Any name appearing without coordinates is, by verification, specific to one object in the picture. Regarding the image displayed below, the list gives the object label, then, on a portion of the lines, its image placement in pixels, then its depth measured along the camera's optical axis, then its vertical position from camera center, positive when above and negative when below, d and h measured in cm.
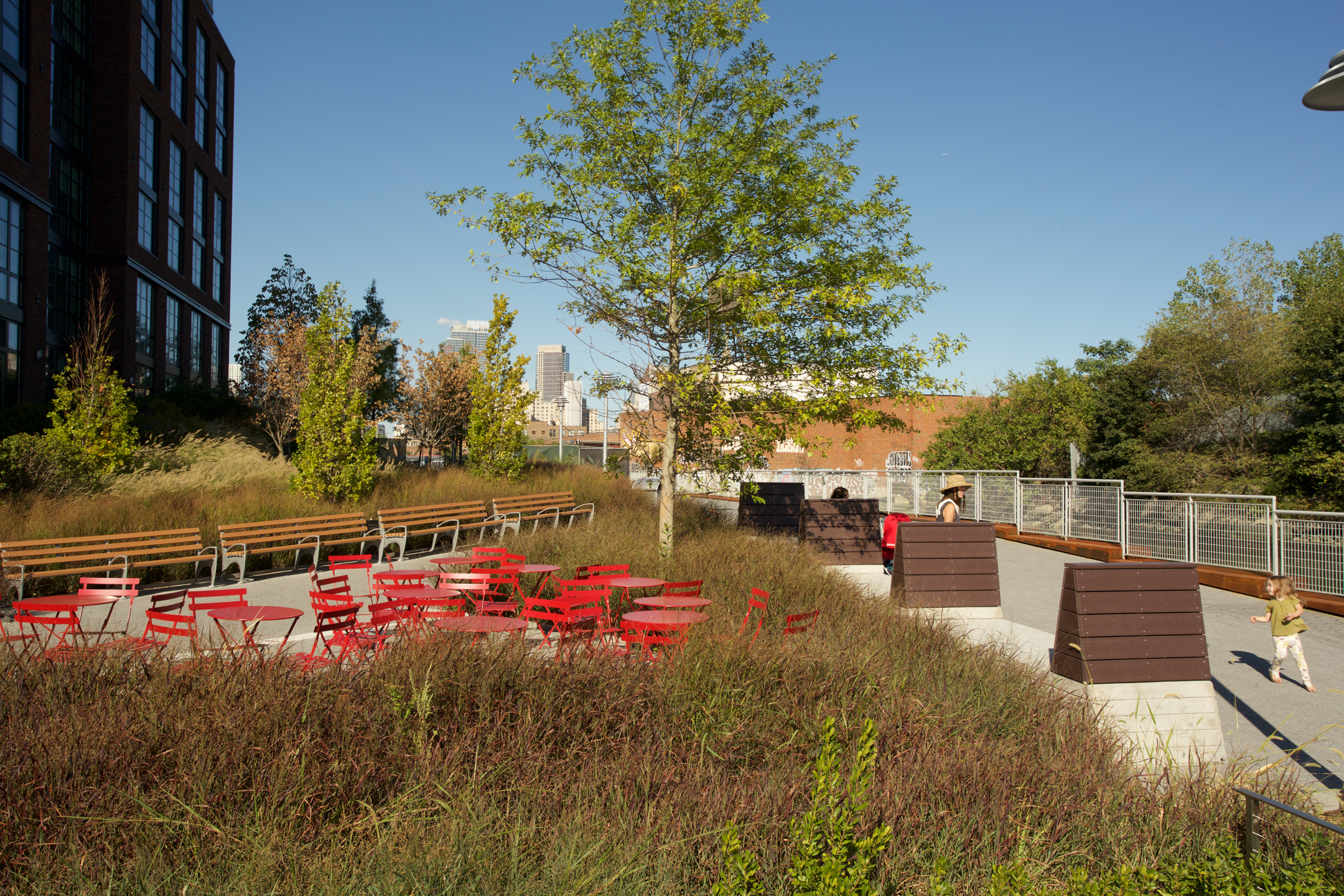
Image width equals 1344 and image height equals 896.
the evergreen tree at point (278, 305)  3906 +714
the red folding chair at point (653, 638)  502 -123
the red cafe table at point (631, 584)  734 -114
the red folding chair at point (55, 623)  460 -119
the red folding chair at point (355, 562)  881 -121
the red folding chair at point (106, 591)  660 -115
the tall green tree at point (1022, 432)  3797 +133
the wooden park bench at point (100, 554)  956 -126
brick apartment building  2580 +1047
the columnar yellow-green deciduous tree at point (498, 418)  1962 +91
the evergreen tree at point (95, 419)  1612 +66
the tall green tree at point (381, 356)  3459 +488
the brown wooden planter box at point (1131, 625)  619 -125
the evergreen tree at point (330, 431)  1495 +43
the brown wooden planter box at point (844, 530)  1277 -111
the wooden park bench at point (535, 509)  1572 -107
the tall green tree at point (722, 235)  1038 +289
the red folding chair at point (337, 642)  452 -130
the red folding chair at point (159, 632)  468 -117
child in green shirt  784 -151
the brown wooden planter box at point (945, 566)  887 -116
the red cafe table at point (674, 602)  676 -119
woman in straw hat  999 -51
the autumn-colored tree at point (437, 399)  3722 +256
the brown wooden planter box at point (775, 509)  1551 -98
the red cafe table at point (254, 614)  588 -119
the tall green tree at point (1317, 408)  2388 +173
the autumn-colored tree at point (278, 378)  3136 +304
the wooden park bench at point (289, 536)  1141 -124
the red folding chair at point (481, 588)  683 -124
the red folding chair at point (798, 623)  580 -122
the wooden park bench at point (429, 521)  1344 -118
